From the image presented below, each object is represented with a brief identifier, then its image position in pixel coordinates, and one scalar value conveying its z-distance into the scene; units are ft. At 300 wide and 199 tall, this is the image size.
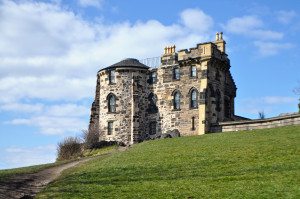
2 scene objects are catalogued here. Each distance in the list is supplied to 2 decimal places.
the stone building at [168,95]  166.91
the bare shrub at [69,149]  176.40
